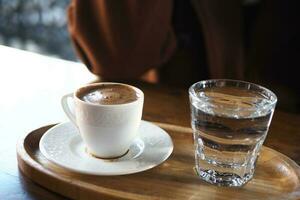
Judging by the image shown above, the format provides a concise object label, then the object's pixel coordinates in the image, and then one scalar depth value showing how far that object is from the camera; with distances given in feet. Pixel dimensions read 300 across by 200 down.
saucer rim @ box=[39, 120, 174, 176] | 1.92
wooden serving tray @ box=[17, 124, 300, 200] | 1.86
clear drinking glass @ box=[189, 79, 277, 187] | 1.98
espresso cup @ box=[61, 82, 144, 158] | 2.02
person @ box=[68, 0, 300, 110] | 4.29
